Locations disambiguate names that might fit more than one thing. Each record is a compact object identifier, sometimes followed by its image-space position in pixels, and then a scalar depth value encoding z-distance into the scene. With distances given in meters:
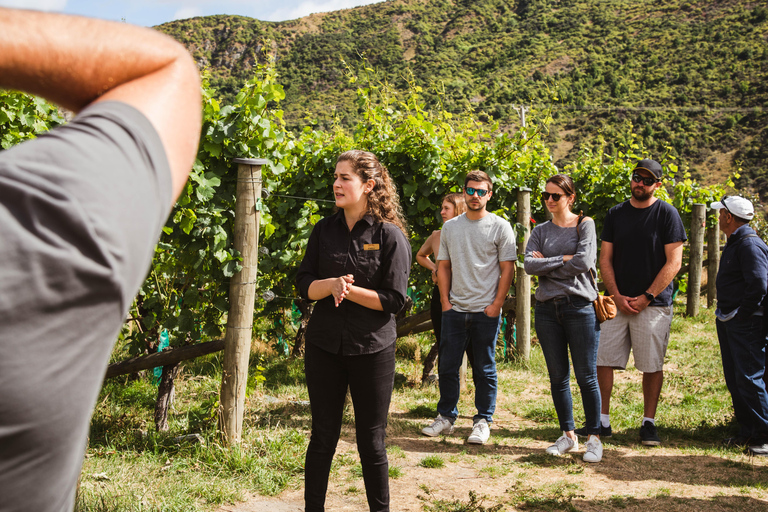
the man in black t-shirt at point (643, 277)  4.89
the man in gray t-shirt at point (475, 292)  5.09
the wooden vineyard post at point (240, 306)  4.30
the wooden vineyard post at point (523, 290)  7.06
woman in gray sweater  4.64
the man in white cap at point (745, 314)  4.84
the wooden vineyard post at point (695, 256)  10.65
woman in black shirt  3.16
